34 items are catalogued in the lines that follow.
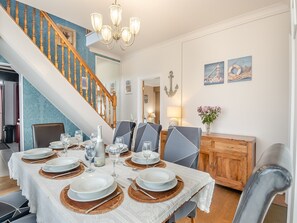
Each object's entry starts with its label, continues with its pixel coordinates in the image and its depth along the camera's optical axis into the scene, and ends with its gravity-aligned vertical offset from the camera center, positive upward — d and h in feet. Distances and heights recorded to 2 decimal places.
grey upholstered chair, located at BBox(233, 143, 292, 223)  1.55 -0.76
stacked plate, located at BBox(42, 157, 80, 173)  3.86 -1.37
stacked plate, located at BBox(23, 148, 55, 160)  4.83 -1.35
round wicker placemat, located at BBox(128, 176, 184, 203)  2.74 -1.51
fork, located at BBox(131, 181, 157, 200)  2.84 -1.50
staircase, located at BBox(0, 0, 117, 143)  7.31 +2.16
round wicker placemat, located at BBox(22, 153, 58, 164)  4.61 -1.48
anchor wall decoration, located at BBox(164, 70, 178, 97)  11.67 +1.34
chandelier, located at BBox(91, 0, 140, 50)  5.67 +3.19
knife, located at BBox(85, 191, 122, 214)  2.44 -1.51
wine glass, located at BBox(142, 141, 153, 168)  4.21 -1.07
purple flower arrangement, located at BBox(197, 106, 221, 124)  9.12 -0.19
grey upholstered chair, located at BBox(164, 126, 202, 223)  4.87 -1.17
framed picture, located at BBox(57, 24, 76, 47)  11.04 +5.32
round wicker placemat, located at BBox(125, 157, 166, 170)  4.34 -1.50
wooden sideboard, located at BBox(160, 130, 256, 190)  7.38 -2.30
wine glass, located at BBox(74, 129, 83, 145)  6.61 -1.11
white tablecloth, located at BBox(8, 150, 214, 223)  2.36 -1.54
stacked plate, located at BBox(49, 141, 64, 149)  5.99 -1.33
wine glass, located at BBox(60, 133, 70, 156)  5.10 -0.99
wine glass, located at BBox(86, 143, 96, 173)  4.08 -1.09
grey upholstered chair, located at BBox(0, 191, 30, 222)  3.93 -2.53
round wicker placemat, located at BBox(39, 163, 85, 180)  3.64 -1.50
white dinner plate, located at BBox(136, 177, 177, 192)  3.01 -1.45
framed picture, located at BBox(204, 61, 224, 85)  9.43 +2.18
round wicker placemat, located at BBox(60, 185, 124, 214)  2.47 -1.52
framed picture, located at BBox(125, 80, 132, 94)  14.85 +2.08
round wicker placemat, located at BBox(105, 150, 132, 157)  5.39 -1.49
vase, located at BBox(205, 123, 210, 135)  9.16 -1.03
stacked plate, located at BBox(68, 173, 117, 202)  2.71 -1.39
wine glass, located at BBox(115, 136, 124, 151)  4.61 -0.90
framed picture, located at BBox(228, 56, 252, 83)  8.52 +2.18
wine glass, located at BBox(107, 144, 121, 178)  3.92 -1.02
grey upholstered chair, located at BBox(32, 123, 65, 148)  6.98 -1.04
